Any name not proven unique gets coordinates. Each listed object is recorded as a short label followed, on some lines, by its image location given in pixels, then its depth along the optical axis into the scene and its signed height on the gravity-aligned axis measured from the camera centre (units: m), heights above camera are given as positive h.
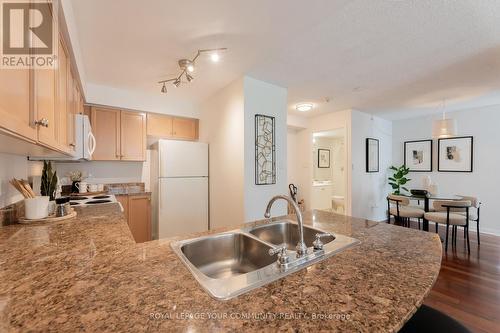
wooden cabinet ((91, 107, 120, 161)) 3.00 +0.50
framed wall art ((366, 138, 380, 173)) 4.51 +0.25
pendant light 3.39 +0.63
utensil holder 1.40 -0.28
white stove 2.24 -0.38
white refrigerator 2.96 -0.29
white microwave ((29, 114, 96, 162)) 1.83 +0.26
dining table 3.44 -0.53
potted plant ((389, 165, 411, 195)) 4.84 -0.28
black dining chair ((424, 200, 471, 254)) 3.03 -0.76
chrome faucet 0.91 -0.26
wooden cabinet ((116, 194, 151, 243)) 3.02 -0.68
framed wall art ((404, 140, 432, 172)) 4.84 +0.27
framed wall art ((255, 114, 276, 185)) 2.76 +0.22
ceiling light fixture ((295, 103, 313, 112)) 3.62 +1.05
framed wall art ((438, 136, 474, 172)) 4.29 +0.26
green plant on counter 1.65 -0.11
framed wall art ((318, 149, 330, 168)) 6.18 +0.26
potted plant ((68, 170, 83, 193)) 2.94 -0.16
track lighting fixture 2.11 +1.14
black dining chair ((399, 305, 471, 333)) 0.90 -0.70
